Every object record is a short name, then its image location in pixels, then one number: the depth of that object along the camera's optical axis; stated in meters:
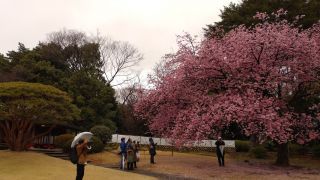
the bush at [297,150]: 23.19
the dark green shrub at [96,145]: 18.61
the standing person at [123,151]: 14.52
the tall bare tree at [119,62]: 34.51
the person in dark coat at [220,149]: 14.65
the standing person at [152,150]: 15.30
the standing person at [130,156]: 14.07
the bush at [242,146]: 23.86
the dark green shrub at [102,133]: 20.27
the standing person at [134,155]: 14.28
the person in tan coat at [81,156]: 8.56
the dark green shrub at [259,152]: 20.77
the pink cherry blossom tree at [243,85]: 13.97
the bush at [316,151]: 21.41
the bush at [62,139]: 19.70
